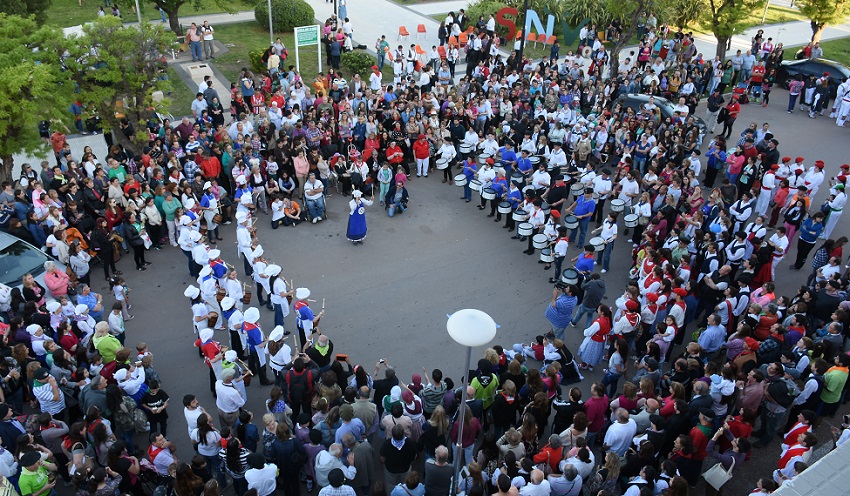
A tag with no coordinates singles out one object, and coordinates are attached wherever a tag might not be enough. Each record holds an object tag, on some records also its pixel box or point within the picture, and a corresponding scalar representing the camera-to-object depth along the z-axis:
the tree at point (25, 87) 13.88
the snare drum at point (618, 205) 14.42
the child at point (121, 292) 11.80
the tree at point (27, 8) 20.23
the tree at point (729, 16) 24.06
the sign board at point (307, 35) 21.62
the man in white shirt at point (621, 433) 8.60
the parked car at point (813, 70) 23.31
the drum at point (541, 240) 13.89
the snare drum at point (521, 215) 14.60
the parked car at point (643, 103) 19.33
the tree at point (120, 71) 16.08
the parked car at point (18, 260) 11.93
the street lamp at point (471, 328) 6.65
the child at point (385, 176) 15.91
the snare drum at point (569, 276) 12.27
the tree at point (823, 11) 25.08
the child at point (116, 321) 10.70
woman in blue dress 14.44
